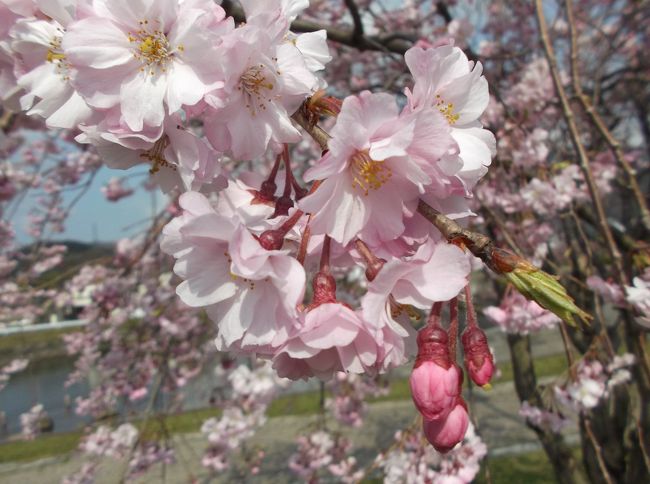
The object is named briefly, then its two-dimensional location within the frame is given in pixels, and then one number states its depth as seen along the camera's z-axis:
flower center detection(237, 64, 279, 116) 0.12
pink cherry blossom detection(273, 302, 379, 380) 0.10
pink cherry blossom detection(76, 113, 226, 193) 0.12
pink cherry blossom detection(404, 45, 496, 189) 0.11
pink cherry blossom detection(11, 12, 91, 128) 0.12
